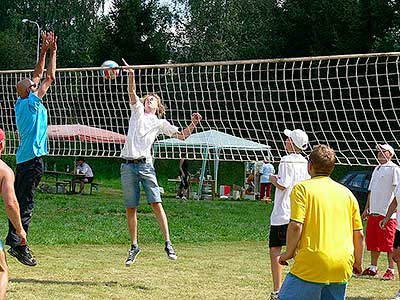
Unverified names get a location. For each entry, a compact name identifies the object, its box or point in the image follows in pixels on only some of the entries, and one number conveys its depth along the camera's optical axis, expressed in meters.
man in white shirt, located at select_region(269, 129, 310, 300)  9.40
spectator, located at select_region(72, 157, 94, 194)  33.28
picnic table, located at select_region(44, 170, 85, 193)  33.06
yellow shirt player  6.76
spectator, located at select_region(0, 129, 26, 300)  7.63
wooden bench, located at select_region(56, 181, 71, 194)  33.03
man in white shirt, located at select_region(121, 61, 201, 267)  10.61
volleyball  11.40
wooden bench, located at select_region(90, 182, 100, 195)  33.36
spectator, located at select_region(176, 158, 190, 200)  32.22
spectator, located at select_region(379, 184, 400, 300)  10.07
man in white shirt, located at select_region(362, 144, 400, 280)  12.46
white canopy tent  23.74
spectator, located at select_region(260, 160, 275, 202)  32.09
